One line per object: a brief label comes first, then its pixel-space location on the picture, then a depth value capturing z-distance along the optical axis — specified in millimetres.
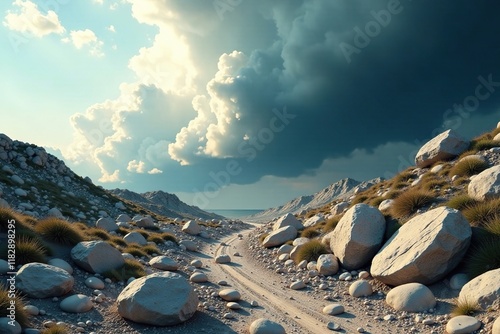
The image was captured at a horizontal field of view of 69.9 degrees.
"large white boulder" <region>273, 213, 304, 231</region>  28750
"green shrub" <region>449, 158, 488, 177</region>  18750
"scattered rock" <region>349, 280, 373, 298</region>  13258
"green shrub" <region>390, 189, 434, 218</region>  17031
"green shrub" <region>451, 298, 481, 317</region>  9992
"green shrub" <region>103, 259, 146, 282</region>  13148
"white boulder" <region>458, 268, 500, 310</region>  9812
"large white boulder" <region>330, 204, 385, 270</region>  15570
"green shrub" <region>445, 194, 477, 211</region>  14992
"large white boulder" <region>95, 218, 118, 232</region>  25088
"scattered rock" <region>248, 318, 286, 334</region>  9295
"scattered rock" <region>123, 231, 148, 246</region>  21938
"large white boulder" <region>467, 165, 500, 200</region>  14797
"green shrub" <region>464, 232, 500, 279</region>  11633
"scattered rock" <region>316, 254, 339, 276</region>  16062
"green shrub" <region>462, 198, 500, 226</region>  13464
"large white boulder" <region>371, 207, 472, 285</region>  12195
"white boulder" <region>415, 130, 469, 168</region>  22766
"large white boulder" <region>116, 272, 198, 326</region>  9500
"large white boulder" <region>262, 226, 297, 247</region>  24344
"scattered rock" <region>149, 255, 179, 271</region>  16875
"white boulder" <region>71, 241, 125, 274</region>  13055
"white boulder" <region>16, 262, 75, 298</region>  9906
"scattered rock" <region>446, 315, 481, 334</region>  9242
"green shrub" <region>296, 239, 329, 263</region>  18297
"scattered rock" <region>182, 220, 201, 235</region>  34531
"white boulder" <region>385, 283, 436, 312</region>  11188
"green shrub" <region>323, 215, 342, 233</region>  22153
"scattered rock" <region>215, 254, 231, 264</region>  21552
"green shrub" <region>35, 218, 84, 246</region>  14766
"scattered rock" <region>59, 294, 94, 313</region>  9688
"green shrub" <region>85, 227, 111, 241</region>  18531
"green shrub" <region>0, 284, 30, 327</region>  8008
